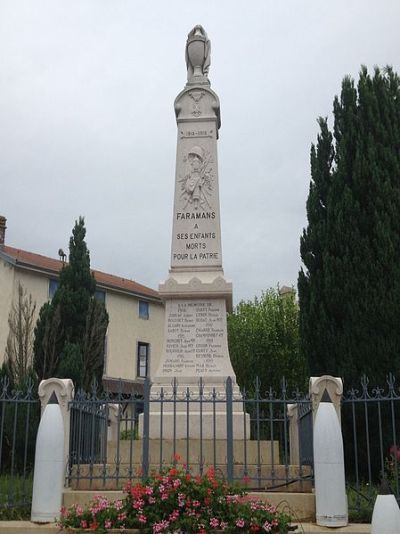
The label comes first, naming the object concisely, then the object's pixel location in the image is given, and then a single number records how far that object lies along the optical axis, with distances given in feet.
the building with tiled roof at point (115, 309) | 86.12
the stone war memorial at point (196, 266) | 33.50
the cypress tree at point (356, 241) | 38.99
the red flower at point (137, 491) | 21.06
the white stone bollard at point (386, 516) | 19.40
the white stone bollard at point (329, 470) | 22.65
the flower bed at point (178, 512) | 20.21
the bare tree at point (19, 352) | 47.65
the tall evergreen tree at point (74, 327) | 52.49
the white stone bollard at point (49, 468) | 23.61
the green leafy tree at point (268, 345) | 80.12
